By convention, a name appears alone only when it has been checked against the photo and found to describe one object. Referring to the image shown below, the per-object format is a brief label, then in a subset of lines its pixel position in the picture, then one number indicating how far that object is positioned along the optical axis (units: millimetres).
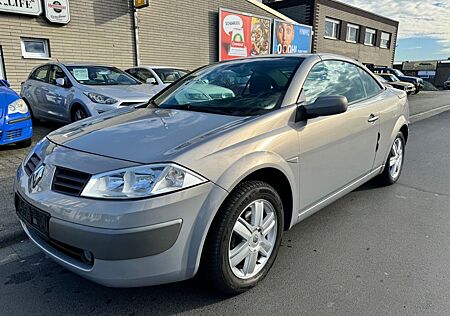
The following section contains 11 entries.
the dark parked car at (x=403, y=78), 21594
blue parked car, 5336
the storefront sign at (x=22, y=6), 9612
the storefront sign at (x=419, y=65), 43203
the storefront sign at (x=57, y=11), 10505
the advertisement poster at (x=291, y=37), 18203
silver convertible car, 1818
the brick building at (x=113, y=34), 10203
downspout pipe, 12677
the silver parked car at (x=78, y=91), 6398
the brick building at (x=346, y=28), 22891
